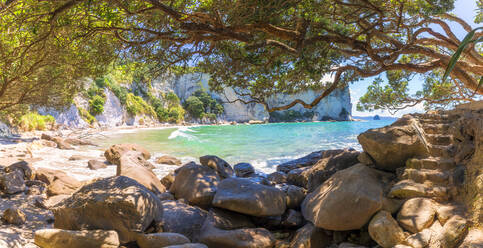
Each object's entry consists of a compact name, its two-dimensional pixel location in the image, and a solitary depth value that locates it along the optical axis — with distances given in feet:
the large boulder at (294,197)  15.08
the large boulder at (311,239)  10.98
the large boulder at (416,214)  8.55
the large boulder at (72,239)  9.24
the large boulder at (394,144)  11.63
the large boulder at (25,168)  19.14
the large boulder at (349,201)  10.11
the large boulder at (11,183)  15.61
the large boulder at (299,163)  33.06
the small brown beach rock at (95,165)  28.58
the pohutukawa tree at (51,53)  12.38
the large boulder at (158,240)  9.98
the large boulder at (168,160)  35.99
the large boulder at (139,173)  19.24
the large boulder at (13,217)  11.50
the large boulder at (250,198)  12.98
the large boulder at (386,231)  8.60
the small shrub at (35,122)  64.17
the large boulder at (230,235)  11.27
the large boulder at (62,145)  46.68
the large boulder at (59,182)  17.01
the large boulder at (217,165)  21.26
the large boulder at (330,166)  15.66
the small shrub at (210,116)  224.90
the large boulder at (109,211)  10.39
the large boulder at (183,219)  12.37
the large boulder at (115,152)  32.73
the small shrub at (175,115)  191.72
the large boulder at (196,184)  15.83
